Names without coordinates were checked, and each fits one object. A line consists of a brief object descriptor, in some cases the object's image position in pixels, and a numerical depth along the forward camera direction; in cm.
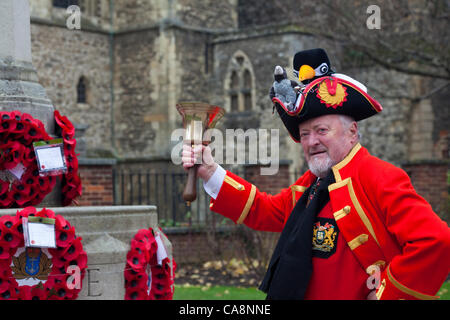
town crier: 290
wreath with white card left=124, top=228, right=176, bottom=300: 440
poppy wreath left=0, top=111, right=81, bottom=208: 466
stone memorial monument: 426
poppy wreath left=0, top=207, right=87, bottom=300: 400
